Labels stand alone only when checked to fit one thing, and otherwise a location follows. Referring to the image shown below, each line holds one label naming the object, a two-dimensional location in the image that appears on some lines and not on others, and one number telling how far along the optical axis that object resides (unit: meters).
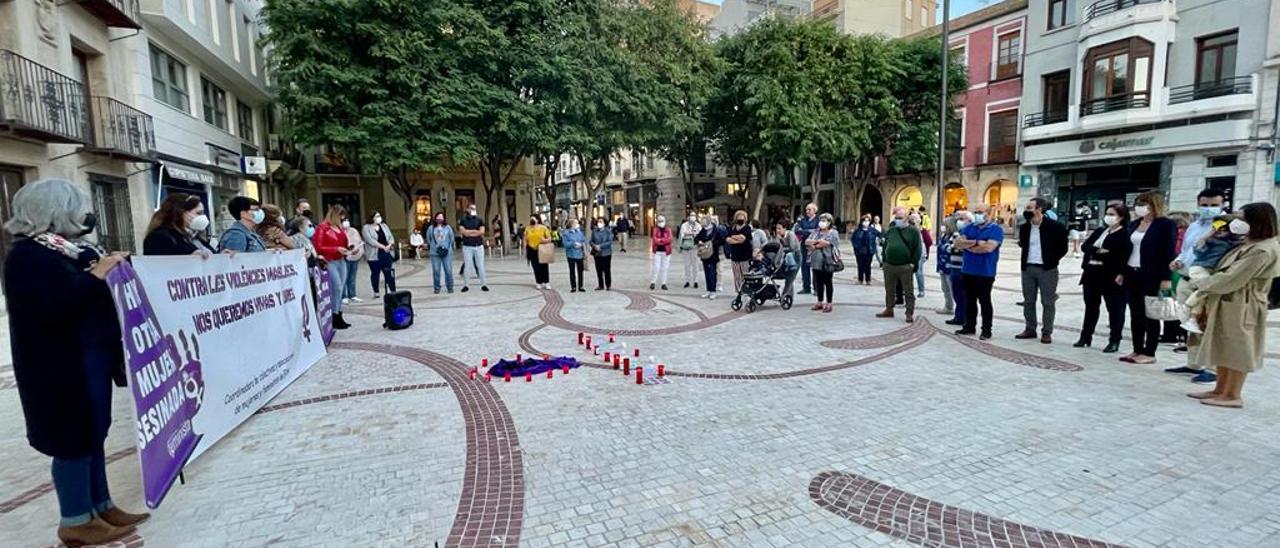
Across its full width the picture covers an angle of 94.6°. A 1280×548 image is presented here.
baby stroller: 10.84
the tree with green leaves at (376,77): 19.16
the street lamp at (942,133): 17.66
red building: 32.25
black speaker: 9.22
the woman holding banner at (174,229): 4.68
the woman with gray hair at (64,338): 2.96
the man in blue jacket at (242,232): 6.57
